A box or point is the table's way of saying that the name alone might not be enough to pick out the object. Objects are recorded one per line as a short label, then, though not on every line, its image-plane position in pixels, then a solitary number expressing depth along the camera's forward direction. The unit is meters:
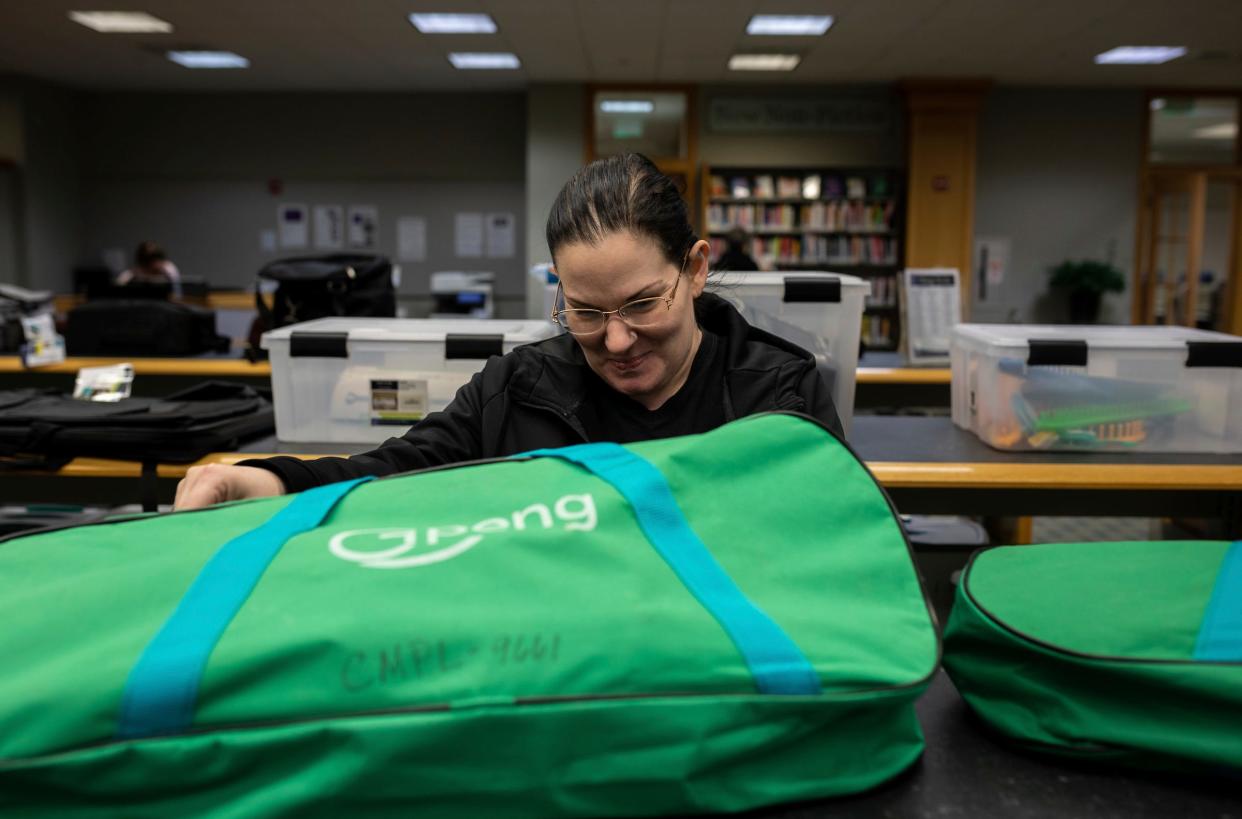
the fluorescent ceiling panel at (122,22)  6.55
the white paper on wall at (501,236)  9.47
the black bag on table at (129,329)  3.40
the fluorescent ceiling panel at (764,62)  7.65
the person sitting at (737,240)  7.01
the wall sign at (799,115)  8.67
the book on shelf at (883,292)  8.62
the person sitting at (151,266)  6.93
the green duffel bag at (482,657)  0.53
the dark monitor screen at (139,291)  4.58
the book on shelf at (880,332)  8.74
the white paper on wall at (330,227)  9.54
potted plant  8.51
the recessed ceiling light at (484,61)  7.71
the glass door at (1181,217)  8.81
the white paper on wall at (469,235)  9.47
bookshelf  8.67
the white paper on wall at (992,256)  8.93
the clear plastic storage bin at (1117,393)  1.93
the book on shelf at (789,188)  8.73
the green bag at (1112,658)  0.62
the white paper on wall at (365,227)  9.51
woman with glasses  1.21
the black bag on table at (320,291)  2.83
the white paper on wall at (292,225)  9.53
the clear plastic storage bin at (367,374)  1.95
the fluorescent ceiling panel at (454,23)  6.52
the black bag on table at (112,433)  1.81
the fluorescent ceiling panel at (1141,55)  7.29
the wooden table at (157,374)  2.78
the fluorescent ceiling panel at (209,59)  7.77
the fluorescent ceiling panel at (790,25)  6.43
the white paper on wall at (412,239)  9.51
